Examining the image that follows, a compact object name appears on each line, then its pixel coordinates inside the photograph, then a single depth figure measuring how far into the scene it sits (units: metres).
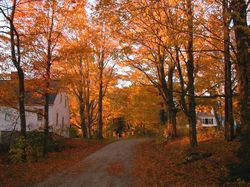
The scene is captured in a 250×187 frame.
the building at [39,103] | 16.44
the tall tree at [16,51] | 13.21
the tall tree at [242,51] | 7.84
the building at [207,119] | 73.85
